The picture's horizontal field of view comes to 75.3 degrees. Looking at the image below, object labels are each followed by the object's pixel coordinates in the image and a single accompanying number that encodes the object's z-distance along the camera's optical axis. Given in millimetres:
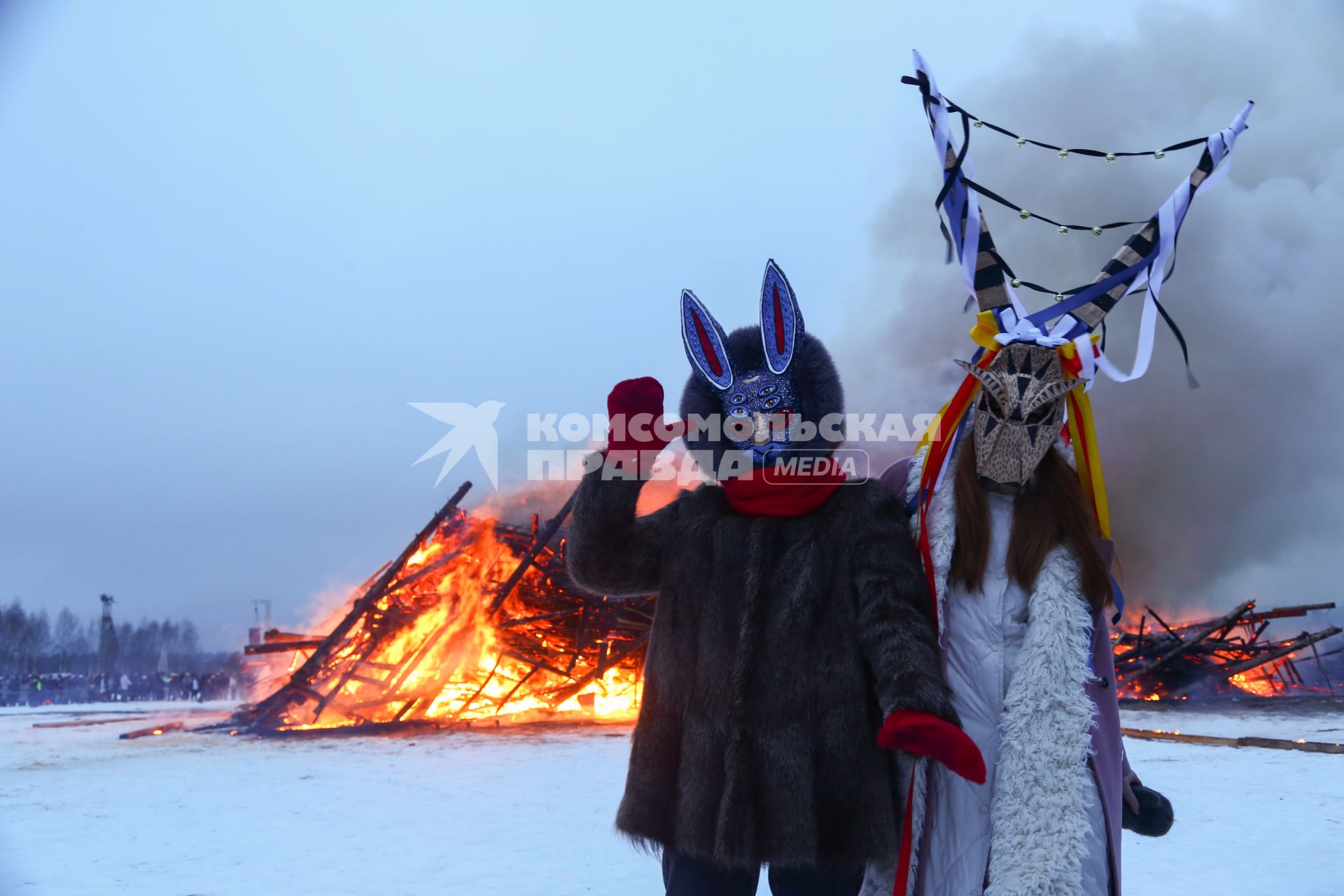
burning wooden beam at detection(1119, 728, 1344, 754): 7727
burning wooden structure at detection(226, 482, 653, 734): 11656
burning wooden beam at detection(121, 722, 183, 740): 11430
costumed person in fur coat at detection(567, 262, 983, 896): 2357
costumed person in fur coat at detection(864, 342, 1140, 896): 2383
